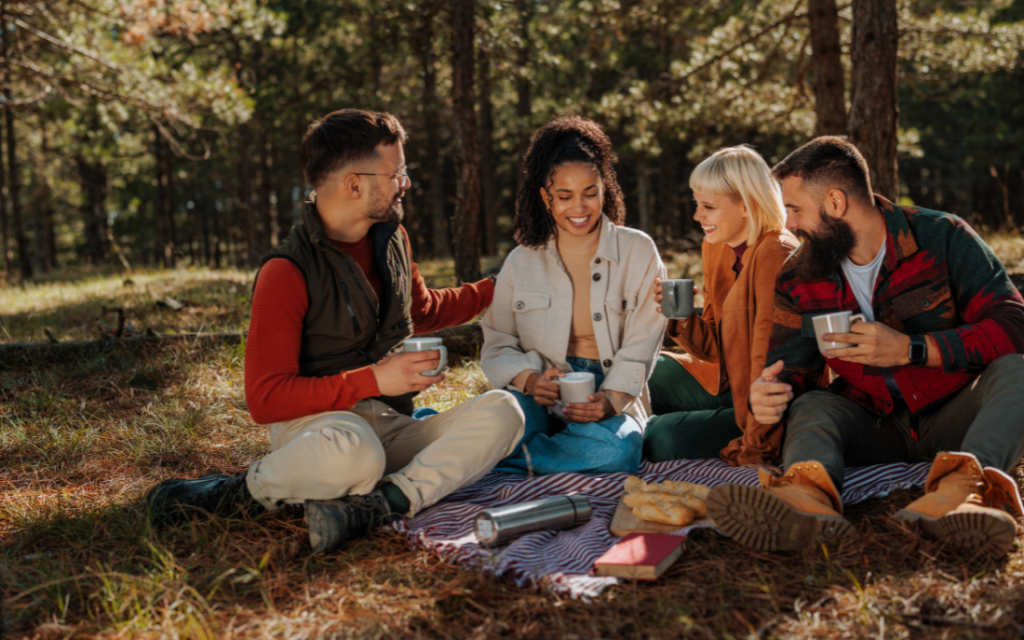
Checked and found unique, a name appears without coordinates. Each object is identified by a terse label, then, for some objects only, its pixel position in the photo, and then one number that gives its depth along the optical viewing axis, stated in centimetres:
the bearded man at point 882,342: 253
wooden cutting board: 255
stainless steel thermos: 252
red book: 218
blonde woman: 322
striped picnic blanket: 228
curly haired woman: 332
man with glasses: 268
